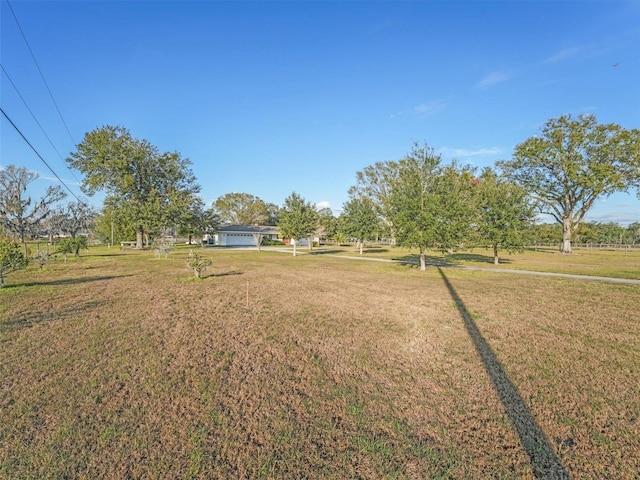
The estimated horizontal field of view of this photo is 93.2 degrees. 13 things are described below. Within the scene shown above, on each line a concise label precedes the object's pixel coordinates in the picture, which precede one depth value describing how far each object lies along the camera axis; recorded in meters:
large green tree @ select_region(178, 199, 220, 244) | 34.00
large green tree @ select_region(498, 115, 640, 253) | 31.66
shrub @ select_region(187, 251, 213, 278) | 13.23
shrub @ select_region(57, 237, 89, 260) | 22.00
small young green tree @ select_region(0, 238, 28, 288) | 10.63
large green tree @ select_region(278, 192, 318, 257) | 29.69
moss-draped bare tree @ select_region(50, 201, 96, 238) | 36.72
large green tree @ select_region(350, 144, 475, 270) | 16.70
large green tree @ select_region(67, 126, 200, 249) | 36.02
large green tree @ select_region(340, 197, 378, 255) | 31.52
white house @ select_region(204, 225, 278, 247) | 52.62
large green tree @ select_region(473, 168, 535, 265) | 20.44
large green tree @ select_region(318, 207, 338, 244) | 53.03
